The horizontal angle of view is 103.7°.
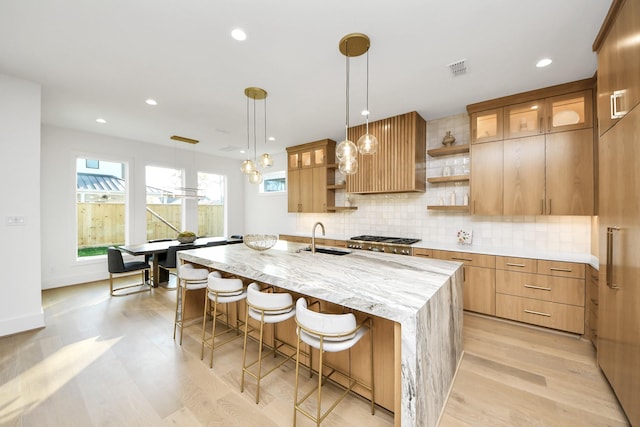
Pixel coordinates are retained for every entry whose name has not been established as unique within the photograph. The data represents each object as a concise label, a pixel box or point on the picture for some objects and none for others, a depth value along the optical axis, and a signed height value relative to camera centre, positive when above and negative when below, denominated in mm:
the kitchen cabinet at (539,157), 2699 +658
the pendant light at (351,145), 2096 +614
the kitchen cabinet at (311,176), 4914 +768
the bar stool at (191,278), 2516 -640
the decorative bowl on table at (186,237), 4398 -407
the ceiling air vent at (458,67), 2385 +1425
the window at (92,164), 4684 +963
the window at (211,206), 6277 +220
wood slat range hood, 3609 +852
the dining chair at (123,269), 3877 -855
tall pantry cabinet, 1459 +83
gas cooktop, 3713 -412
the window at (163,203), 5422 +248
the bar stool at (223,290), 2123 -648
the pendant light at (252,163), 2961 +647
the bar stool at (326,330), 1425 -676
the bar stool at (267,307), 1754 -654
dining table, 3829 -536
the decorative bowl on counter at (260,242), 2633 -295
